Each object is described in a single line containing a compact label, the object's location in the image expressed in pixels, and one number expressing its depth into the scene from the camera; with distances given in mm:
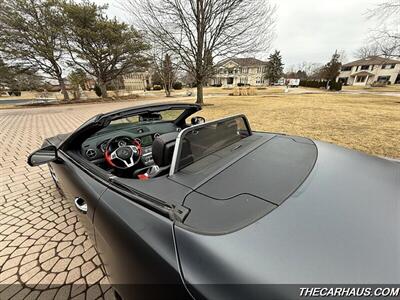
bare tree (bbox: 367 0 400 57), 13045
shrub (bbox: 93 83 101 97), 31319
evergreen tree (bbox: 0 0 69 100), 18281
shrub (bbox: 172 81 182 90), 54825
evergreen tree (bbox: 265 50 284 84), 57594
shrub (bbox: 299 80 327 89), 41753
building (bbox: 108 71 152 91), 55844
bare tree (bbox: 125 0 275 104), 11055
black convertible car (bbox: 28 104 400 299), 753
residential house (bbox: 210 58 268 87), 61769
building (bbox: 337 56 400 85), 51894
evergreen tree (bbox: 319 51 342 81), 42719
